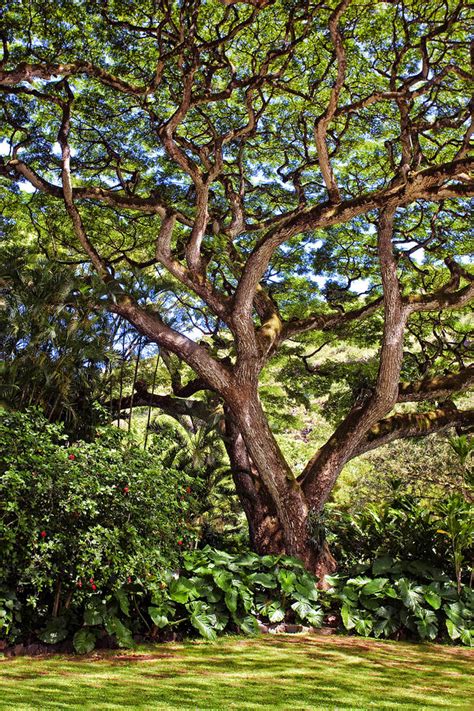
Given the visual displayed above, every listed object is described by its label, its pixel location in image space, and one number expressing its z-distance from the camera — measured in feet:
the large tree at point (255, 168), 27.53
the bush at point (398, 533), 28.04
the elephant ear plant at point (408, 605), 24.68
